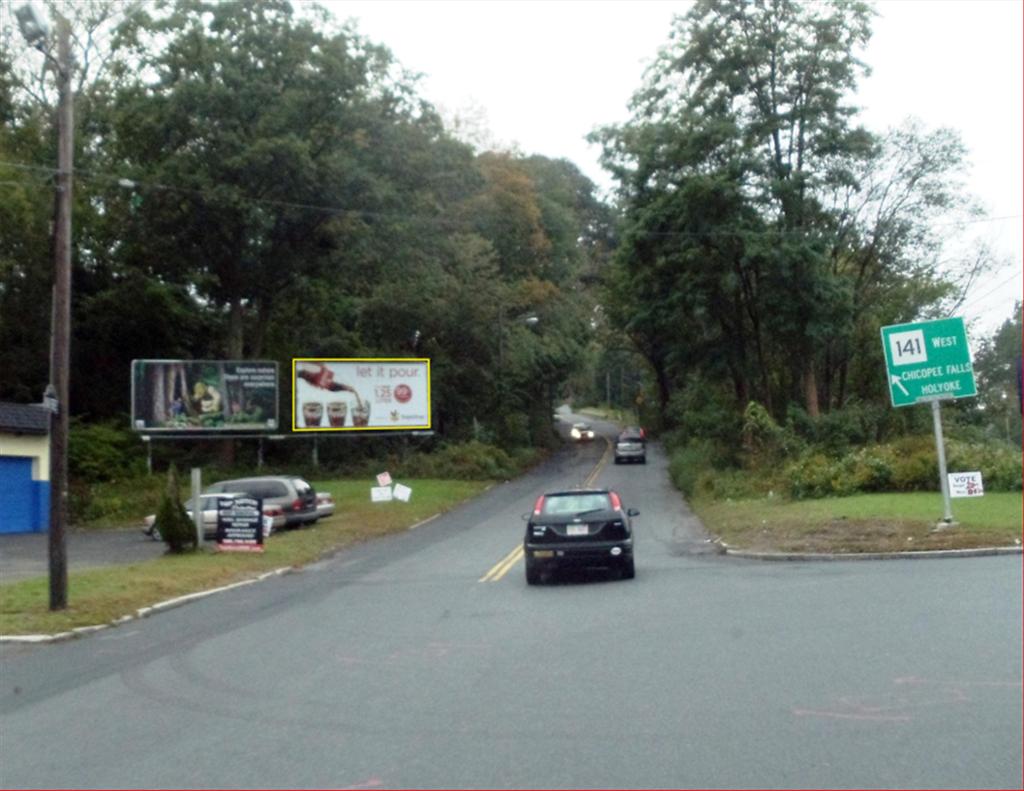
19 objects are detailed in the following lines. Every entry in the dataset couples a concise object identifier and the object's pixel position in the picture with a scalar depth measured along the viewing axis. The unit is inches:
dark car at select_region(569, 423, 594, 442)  3597.4
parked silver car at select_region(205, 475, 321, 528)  1368.1
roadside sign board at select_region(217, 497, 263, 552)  1084.5
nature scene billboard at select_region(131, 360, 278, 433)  1754.4
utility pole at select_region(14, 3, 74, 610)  730.8
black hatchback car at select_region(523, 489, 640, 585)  800.9
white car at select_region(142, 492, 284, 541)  1270.9
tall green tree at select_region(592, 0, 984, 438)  1667.1
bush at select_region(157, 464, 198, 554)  1064.2
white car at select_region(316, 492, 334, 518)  1491.1
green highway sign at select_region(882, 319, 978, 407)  964.0
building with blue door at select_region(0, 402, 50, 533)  1480.1
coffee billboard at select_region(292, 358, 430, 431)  1814.7
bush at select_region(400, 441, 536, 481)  2162.9
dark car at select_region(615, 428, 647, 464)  2667.3
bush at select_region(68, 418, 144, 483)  1876.2
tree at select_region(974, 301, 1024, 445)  1963.6
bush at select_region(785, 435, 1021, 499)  1231.7
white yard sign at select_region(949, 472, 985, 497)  983.6
